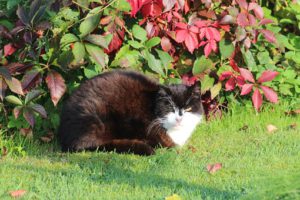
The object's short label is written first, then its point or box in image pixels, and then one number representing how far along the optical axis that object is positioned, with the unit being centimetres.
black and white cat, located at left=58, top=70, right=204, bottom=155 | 1100
